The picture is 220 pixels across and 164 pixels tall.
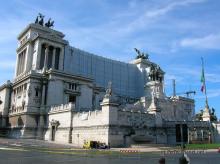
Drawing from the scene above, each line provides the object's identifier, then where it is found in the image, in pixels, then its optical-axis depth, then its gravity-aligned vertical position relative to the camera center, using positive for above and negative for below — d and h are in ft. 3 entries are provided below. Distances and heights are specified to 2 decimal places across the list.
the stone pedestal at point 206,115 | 202.49 +10.87
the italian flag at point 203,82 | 216.54 +36.74
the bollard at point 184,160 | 41.83 -4.47
